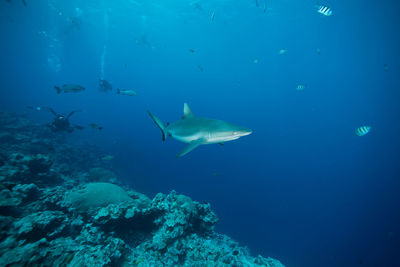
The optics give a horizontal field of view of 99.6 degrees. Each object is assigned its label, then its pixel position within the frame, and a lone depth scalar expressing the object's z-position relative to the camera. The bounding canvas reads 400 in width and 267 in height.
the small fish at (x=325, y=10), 9.13
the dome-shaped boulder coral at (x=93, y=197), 5.69
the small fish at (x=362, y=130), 9.01
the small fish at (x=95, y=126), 10.11
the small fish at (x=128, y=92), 11.73
